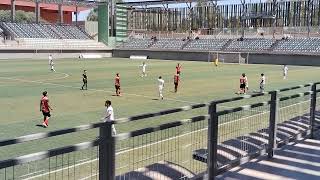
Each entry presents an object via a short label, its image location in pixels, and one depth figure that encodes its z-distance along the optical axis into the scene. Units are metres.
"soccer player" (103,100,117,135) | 12.95
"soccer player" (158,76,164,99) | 24.22
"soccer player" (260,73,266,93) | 27.42
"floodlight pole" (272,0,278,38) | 90.49
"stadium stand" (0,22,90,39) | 79.26
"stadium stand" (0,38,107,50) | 72.81
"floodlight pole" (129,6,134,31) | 107.00
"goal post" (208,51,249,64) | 67.88
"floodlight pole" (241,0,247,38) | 91.60
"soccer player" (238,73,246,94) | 26.86
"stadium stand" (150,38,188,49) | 80.75
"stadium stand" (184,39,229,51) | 76.25
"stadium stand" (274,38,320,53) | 65.14
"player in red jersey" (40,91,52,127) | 15.95
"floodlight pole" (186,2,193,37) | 90.69
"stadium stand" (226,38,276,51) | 70.29
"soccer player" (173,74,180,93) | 27.20
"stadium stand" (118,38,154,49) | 84.50
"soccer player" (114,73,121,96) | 25.14
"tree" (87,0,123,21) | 158.32
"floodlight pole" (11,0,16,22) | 84.31
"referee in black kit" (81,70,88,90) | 27.92
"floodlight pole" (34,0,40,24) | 86.46
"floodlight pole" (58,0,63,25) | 92.79
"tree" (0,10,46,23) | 114.16
